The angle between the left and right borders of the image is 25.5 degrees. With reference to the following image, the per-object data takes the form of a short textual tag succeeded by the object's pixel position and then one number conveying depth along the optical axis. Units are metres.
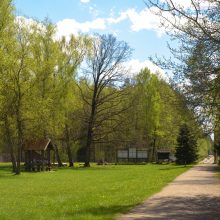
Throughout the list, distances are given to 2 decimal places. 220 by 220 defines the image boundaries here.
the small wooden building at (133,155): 74.44
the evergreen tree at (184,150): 62.91
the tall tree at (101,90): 60.12
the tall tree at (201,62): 14.36
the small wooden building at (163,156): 73.12
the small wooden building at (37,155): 47.69
